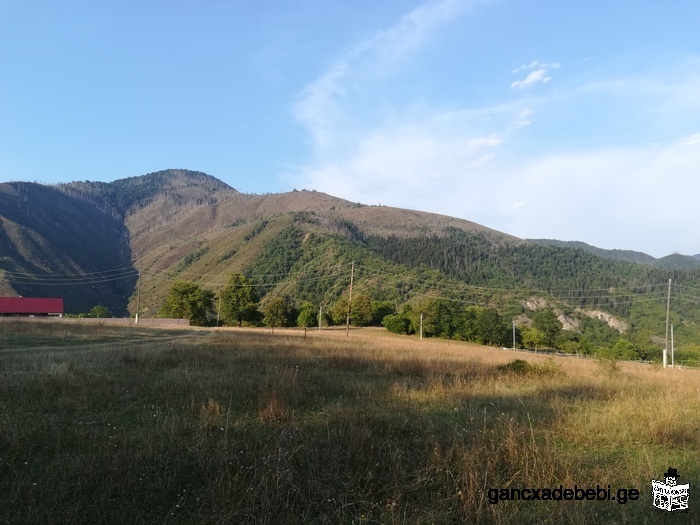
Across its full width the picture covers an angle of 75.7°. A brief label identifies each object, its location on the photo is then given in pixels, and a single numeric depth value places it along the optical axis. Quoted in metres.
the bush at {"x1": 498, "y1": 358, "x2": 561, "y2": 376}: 14.83
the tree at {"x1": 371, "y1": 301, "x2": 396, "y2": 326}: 104.31
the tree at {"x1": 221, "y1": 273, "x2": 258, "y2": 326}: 89.00
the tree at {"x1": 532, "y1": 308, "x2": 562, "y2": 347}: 104.81
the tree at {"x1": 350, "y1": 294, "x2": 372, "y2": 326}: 98.38
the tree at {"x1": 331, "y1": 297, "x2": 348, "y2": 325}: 95.72
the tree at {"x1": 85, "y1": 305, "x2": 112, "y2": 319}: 101.09
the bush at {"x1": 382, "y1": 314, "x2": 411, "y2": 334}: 87.94
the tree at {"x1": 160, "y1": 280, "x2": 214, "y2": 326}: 83.62
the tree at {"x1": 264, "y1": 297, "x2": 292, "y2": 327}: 92.94
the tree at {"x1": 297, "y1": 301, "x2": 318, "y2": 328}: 93.96
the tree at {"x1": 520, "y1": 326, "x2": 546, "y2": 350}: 96.00
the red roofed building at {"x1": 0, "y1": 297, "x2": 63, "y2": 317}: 86.81
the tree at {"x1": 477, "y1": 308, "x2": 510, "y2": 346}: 90.25
